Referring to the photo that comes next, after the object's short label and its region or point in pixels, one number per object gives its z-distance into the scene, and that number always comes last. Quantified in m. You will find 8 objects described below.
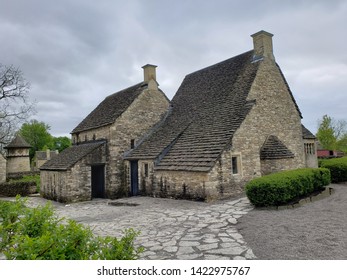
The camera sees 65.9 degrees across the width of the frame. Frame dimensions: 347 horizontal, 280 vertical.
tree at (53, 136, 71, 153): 87.08
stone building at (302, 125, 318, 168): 20.94
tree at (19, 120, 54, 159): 76.38
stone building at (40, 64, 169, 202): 18.80
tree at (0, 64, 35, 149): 25.95
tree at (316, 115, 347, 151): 49.47
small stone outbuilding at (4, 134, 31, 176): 37.75
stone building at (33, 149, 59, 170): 60.75
